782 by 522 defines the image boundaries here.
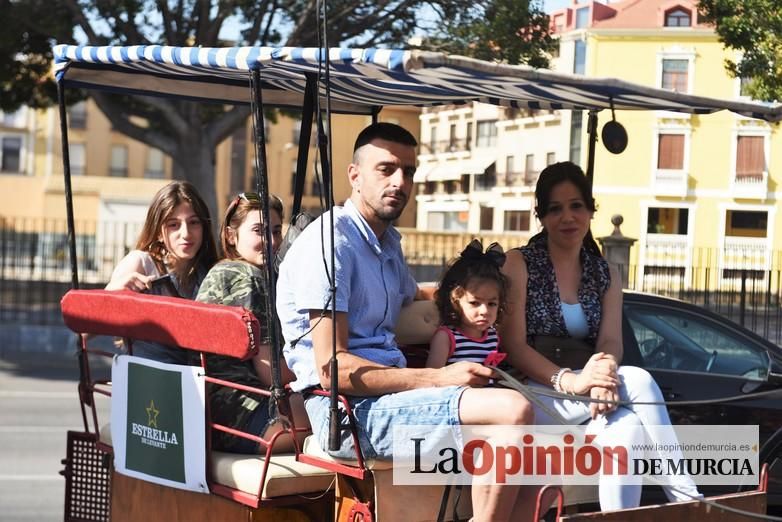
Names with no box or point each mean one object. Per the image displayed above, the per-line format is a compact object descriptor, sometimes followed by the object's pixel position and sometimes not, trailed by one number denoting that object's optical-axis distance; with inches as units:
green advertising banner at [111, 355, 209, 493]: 321.2
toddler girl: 326.1
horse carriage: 282.1
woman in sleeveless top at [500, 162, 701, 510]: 352.3
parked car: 451.8
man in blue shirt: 285.8
